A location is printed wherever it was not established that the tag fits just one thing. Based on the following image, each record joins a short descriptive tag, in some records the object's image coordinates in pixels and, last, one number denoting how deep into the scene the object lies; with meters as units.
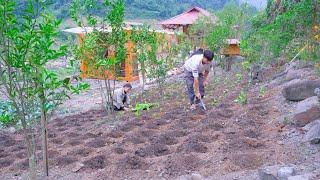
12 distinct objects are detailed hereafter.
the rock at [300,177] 3.52
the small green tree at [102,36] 8.15
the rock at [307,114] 5.54
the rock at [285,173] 3.71
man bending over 7.87
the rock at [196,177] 4.59
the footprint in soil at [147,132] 6.70
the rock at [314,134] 4.86
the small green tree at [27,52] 3.72
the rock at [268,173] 3.83
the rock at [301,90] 6.79
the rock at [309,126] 5.32
